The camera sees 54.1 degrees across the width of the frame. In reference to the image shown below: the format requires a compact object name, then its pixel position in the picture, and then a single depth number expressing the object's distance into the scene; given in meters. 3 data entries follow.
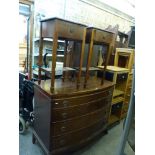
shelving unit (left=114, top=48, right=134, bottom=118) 2.84
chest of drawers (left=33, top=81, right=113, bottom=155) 1.64
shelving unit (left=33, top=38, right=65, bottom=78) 3.16
